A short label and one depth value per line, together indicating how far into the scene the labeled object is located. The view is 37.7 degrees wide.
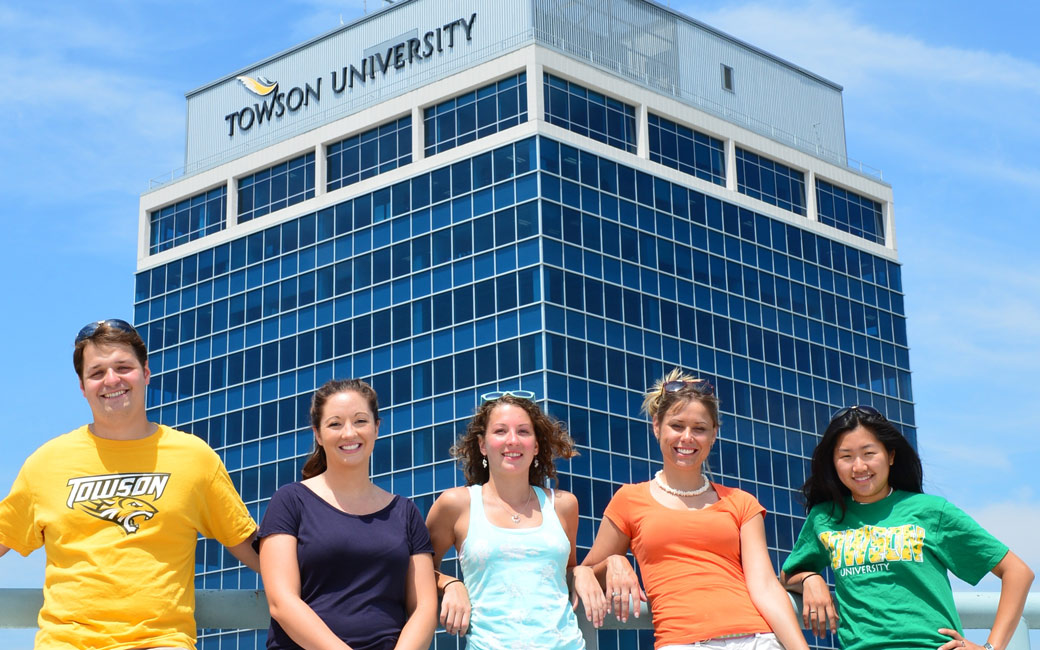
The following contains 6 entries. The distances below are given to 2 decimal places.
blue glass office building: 50.72
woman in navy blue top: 6.45
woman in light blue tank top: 6.72
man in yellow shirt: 6.33
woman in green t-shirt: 6.89
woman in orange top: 6.86
